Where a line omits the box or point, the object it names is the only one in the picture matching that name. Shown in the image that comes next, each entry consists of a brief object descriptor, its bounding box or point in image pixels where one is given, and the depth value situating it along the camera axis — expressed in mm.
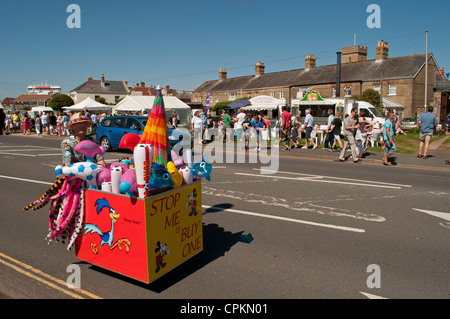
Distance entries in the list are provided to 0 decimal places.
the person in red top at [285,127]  16578
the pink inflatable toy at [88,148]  4172
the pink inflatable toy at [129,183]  3496
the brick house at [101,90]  84562
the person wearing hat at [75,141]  4578
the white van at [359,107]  23156
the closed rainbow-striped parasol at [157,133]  3852
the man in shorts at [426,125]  13360
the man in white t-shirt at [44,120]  28000
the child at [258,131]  16422
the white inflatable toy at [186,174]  4129
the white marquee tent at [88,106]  30325
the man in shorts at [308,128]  17422
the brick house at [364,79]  44406
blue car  16047
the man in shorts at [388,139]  12102
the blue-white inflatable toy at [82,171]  3848
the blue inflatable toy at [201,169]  4426
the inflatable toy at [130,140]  4098
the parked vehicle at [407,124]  31122
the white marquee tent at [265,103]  29681
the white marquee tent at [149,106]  24875
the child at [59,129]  27484
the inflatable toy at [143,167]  3447
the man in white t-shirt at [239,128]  18453
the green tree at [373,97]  41406
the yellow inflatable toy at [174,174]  3821
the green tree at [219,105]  56584
